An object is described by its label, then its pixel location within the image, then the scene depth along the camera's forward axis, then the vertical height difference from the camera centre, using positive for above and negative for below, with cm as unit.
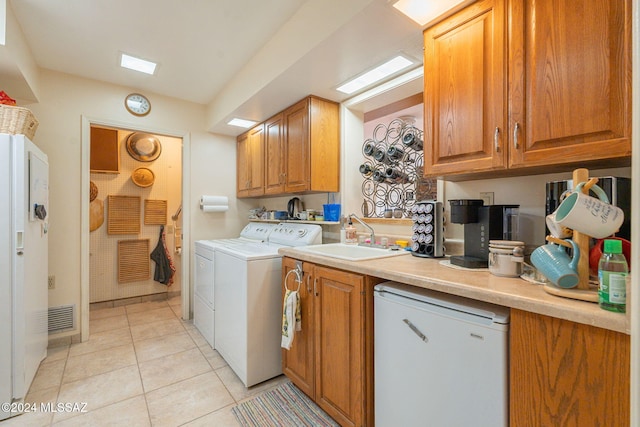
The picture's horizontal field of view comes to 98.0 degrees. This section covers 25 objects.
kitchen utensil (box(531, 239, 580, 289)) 87 -16
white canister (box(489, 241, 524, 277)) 113 -19
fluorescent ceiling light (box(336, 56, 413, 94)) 183 +100
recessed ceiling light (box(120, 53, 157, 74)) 243 +135
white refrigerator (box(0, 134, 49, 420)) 165 -32
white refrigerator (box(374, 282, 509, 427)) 92 -56
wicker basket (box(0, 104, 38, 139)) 173 +59
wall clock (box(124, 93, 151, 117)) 294 +116
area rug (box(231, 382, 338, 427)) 161 -122
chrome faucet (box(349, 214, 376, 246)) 212 -20
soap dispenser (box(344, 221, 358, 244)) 231 -19
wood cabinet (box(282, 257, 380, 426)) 137 -72
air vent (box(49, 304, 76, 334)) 256 -99
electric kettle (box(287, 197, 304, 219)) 292 +6
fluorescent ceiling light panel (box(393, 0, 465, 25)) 134 +101
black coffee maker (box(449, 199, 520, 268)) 134 -5
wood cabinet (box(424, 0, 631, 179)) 95 +51
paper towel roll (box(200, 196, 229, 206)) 334 +15
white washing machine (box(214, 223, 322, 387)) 193 -73
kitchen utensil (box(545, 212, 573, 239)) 98 -6
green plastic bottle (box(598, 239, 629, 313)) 72 -17
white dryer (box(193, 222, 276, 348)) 254 -61
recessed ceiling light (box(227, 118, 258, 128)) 303 +101
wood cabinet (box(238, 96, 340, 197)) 236 +59
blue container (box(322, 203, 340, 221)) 246 +1
